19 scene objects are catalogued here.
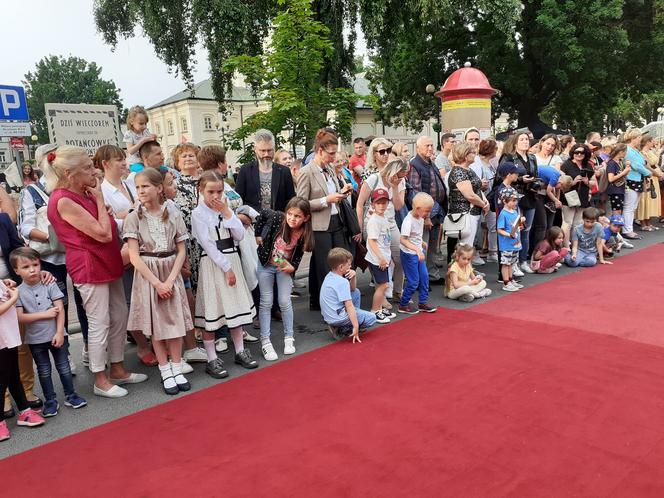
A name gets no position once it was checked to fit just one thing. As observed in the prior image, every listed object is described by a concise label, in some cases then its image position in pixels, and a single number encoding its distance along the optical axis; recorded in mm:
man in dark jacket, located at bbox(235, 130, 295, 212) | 5371
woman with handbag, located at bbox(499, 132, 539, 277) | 6891
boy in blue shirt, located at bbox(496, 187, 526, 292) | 6602
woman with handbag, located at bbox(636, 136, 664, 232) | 10098
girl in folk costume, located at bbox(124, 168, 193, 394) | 3941
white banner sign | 9234
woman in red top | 3727
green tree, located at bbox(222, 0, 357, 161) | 9773
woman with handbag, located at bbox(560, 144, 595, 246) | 7645
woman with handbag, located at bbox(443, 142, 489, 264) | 6469
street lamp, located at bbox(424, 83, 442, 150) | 22022
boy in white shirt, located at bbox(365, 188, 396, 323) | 5406
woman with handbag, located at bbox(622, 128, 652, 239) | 9391
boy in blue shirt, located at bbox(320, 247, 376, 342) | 4883
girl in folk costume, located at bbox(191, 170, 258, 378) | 4227
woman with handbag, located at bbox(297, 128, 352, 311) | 5359
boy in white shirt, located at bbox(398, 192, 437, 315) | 5578
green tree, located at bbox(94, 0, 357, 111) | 13500
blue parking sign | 9000
